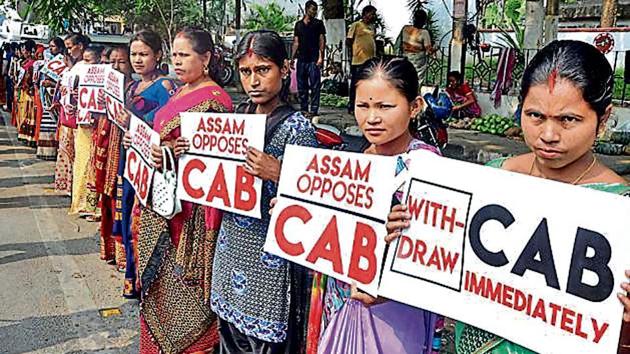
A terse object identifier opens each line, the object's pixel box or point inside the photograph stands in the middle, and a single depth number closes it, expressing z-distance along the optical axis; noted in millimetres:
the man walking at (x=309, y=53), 11336
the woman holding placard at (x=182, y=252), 3250
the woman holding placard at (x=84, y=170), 6176
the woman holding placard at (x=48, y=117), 8273
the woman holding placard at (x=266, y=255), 2762
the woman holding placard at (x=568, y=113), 1737
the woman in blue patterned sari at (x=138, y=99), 4105
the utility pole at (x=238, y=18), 17797
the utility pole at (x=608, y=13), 12609
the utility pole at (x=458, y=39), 11188
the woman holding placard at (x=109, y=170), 4969
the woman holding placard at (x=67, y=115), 6504
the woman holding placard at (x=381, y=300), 2254
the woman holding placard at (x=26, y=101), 10328
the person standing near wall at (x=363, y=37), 11102
